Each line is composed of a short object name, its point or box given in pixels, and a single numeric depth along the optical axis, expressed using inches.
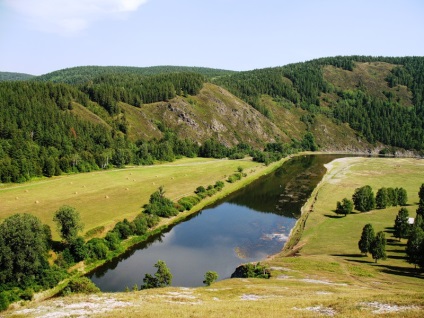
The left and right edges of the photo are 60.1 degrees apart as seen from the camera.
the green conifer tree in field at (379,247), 2689.5
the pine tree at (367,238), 2815.0
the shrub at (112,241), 3041.3
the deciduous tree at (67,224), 2839.6
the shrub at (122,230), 3289.9
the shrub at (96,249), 2837.1
